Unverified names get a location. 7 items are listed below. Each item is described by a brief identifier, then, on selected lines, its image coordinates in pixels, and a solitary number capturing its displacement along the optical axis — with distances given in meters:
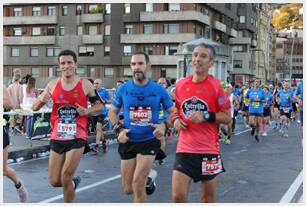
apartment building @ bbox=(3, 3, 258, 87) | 60.75
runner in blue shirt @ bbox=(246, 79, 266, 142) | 18.19
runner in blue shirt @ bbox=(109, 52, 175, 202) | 6.66
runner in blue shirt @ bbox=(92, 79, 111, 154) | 13.95
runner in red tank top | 6.82
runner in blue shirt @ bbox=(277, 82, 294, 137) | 19.94
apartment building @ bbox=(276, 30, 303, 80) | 132.29
